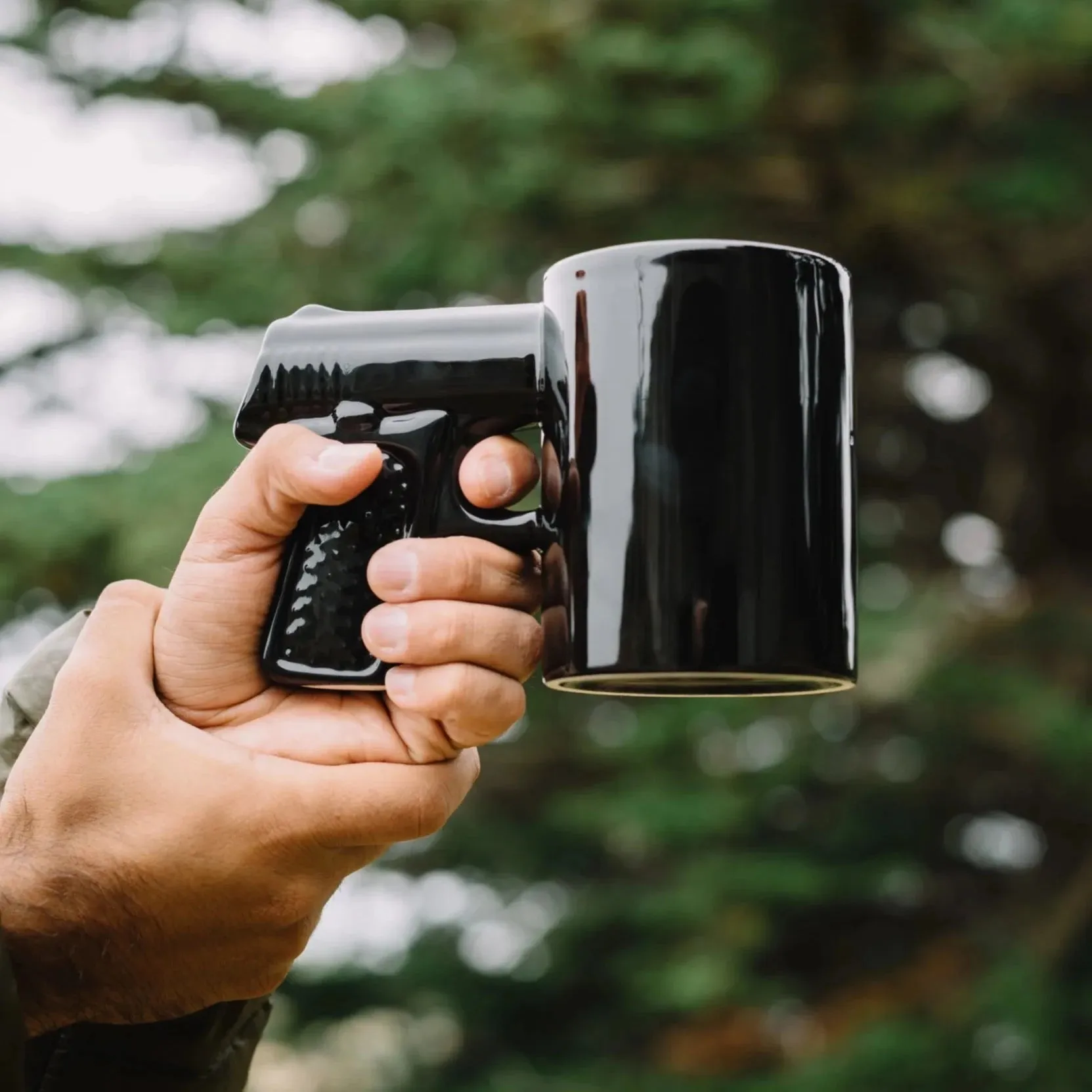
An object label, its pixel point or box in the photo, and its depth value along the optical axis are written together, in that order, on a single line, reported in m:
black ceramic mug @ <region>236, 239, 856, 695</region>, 0.59
